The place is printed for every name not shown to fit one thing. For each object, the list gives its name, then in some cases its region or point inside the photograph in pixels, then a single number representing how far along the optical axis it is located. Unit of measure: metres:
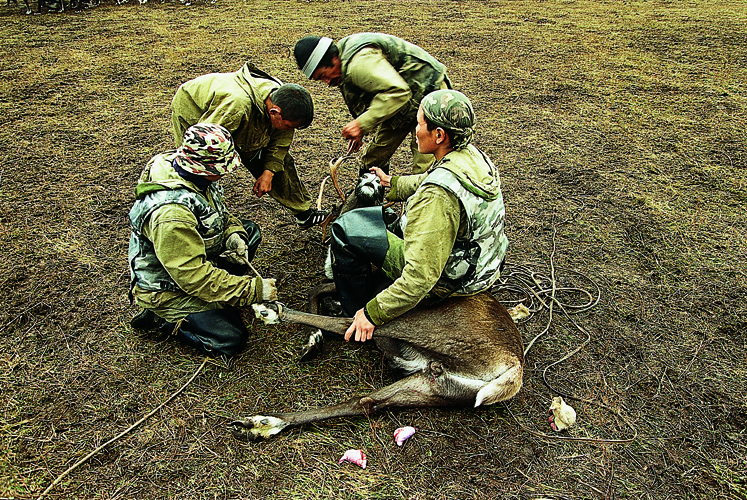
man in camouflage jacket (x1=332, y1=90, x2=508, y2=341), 2.47
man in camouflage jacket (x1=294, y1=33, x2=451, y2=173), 3.63
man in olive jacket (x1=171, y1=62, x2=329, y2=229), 3.43
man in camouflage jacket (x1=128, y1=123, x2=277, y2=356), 2.69
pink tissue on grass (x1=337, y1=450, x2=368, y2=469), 2.59
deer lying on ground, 2.71
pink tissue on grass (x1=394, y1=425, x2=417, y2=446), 2.69
